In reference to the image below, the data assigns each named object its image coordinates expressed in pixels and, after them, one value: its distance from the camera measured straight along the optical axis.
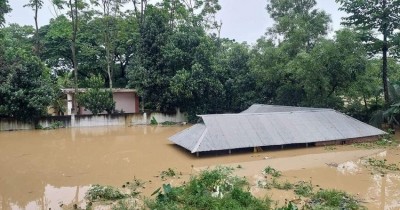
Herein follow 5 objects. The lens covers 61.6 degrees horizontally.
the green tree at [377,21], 18.55
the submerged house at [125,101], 26.52
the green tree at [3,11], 11.00
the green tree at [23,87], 20.31
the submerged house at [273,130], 14.29
